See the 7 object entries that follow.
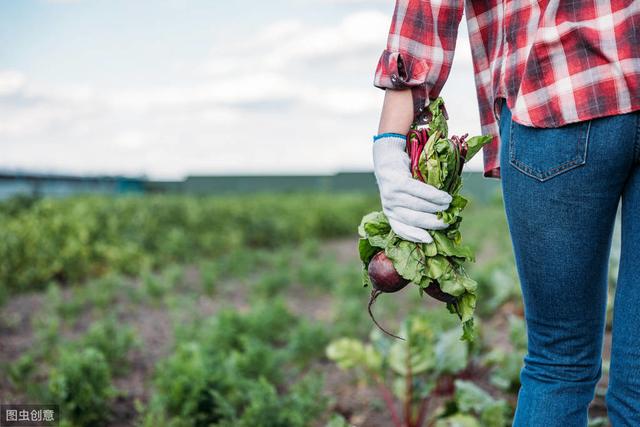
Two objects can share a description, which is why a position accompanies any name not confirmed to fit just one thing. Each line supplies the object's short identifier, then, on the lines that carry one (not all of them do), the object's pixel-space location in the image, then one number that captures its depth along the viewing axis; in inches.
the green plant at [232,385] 103.7
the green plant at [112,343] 144.1
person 54.8
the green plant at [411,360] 112.3
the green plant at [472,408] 97.0
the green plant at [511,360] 115.0
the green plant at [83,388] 113.5
